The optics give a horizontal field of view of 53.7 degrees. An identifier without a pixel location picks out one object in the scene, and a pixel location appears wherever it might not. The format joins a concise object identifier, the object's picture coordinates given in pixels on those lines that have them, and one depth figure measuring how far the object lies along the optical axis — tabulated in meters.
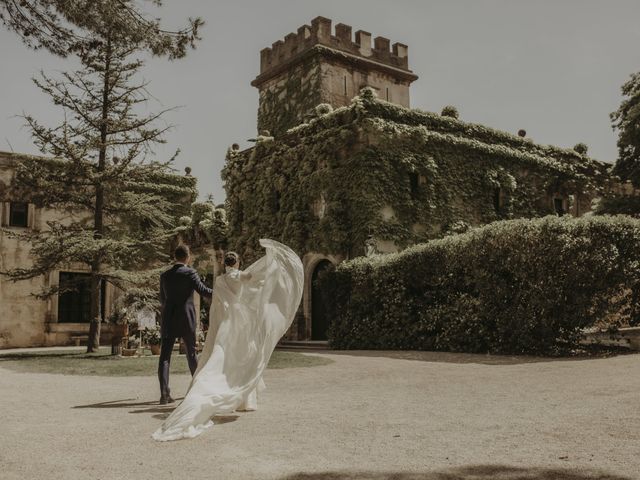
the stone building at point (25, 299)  24.67
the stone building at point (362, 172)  21.30
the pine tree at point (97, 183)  16.56
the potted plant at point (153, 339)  16.69
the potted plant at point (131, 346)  16.16
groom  7.44
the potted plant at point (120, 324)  16.67
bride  6.21
